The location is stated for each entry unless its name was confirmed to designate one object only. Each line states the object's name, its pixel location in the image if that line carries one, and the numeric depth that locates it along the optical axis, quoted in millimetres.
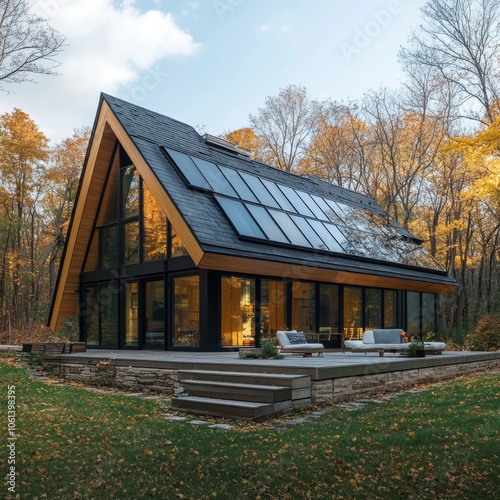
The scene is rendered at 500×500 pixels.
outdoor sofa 11898
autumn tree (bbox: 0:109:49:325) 25188
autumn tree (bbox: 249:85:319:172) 28859
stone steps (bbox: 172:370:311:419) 7020
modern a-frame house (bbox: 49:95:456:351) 12805
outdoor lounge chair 11180
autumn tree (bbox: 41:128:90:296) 27328
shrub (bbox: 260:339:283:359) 10125
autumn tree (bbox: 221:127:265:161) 30328
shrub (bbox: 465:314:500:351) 16109
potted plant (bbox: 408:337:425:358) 11070
